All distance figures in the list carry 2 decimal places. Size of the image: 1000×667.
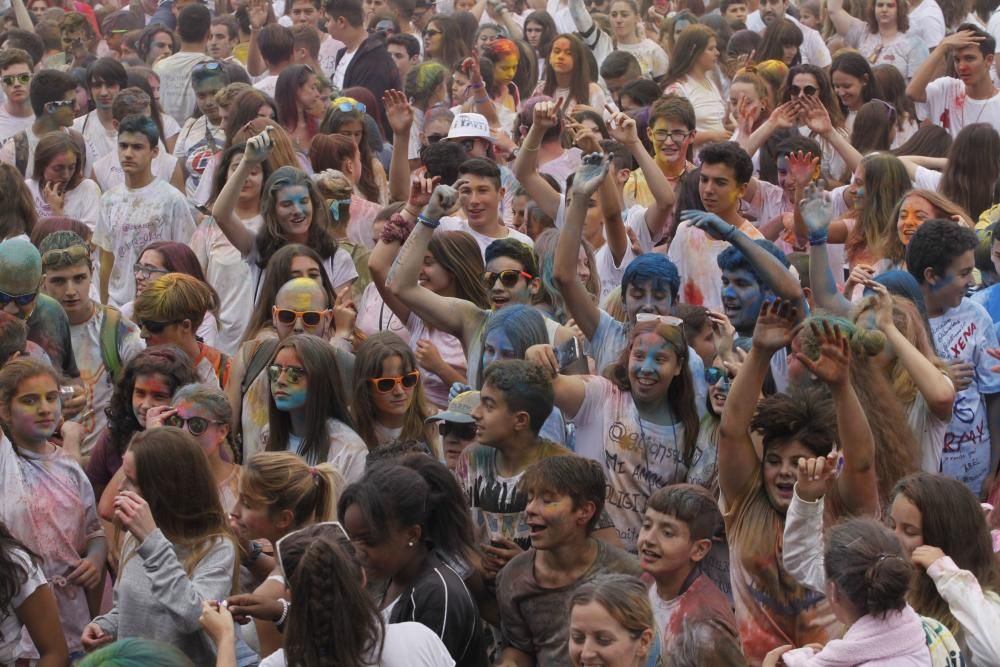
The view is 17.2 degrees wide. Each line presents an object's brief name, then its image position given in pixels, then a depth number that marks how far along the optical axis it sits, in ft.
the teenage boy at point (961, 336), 43.01
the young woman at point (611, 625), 28.91
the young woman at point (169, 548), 33.40
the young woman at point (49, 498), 38.42
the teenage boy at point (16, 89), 77.53
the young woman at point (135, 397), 42.24
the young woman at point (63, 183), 63.35
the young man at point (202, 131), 70.05
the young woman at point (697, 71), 77.04
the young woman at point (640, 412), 39.44
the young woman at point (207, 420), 39.95
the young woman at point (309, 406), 41.14
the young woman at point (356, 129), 64.37
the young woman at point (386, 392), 42.31
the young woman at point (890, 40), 87.63
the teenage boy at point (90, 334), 47.89
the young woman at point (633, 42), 92.92
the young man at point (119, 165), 70.83
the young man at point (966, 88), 70.34
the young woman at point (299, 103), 70.29
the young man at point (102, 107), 75.15
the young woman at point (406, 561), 32.04
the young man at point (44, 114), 71.80
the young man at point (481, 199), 53.21
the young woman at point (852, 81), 70.63
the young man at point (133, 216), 59.47
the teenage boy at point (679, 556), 32.82
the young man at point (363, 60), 83.45
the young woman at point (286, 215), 53.84
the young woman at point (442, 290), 47.50
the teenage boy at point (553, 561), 33.96
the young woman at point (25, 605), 33.84
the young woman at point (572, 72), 78.94
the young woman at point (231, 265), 55.63
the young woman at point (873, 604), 28.91
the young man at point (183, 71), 85.35
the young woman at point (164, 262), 51.02
